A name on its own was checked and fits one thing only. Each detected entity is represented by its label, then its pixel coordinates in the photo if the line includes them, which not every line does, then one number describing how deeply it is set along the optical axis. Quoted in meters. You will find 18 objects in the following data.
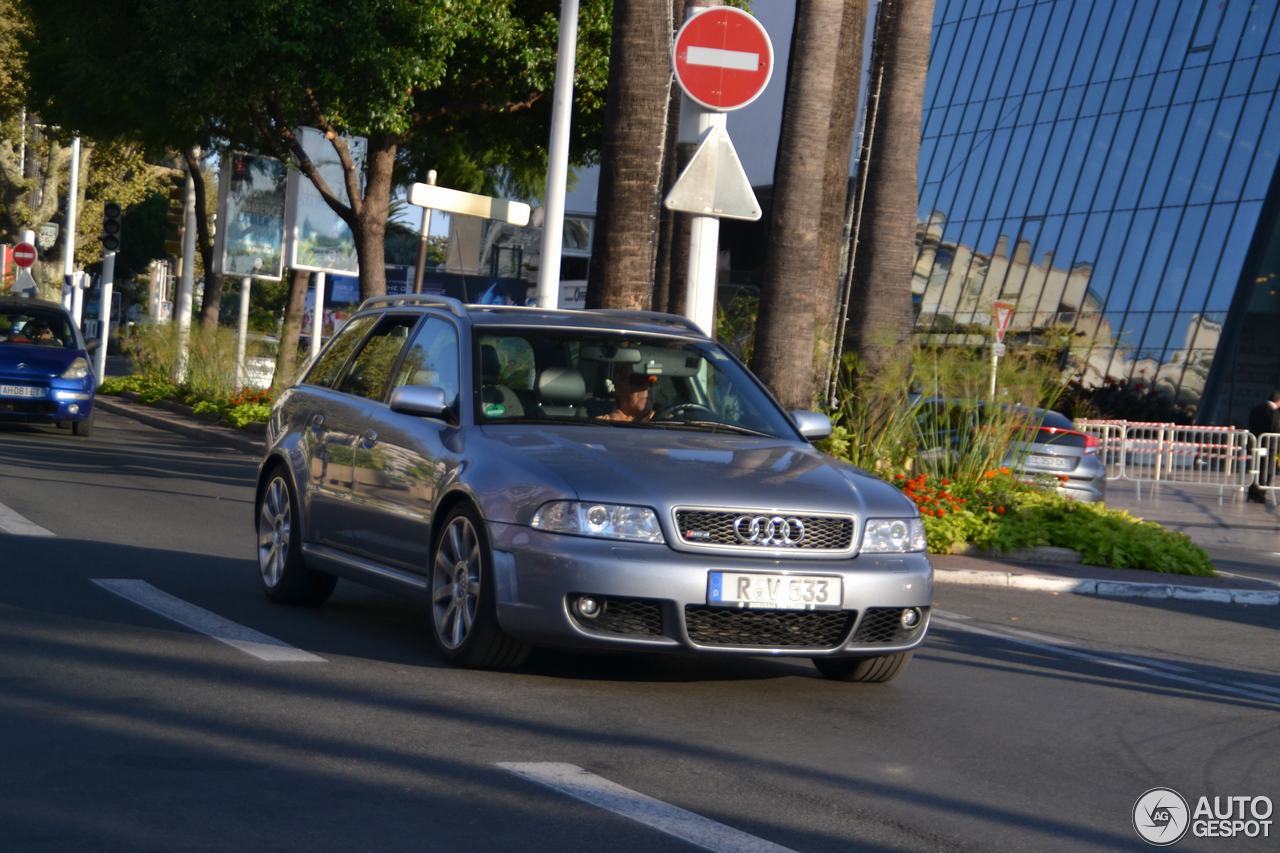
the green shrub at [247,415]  26.53
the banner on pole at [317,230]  29.48
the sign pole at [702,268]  12.85
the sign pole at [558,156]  17.17
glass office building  40.28
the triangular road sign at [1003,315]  27.61
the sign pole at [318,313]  27.58
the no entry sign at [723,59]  12.00
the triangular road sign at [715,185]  12.11
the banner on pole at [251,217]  32.59
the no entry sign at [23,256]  41.84
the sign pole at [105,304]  37.84
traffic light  36.12
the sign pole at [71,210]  46.66
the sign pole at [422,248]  22.80
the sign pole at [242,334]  31.39
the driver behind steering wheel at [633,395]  8.45
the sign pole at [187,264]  39.01
